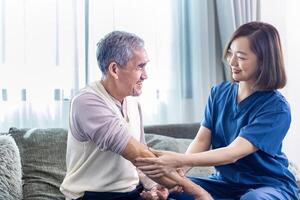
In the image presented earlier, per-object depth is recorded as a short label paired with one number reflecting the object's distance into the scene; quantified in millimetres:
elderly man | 2267
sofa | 2807
